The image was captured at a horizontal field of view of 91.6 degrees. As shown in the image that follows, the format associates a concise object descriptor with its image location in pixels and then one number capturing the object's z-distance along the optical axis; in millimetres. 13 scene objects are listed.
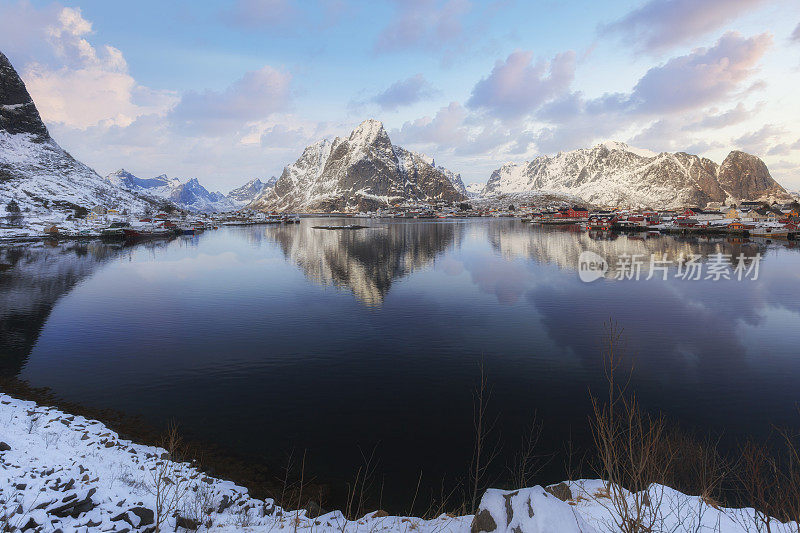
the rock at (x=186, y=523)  10969
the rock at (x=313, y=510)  12359
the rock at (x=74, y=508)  11125
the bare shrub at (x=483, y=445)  14914
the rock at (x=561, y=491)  11591
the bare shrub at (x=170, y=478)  12156
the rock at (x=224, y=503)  12161
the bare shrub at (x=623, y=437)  9603
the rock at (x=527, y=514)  8250
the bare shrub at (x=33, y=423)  16125
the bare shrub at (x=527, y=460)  14961
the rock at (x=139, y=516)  10953
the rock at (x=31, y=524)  10344
